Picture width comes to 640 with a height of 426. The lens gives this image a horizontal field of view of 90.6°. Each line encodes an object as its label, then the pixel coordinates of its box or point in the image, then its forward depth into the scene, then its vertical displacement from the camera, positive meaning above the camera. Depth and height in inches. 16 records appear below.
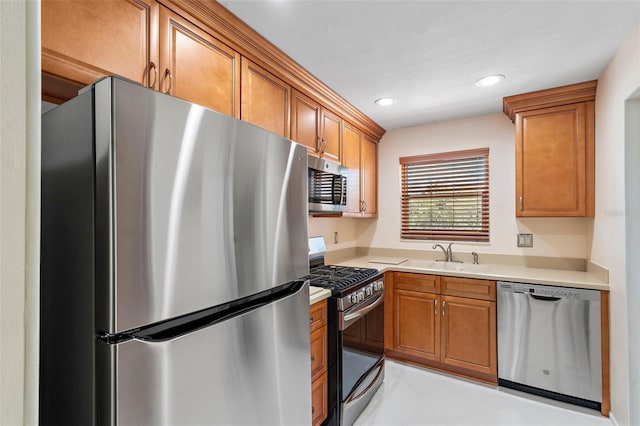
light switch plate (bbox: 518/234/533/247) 112.9 -9.8
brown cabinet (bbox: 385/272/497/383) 99.6 -36.8
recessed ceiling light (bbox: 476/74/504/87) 87.7 +37.8
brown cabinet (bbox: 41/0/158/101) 40.0 +24.4
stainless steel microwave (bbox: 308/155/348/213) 82.6 +7.8
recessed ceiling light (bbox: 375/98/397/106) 104.1 +37.4
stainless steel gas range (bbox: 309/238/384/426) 76.4 -33.2
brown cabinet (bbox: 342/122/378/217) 114.6 +16.7
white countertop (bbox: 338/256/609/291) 88.7 -19.2
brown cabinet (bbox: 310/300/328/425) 70.6 -34.2
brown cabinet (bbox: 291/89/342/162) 85.9 +25.9
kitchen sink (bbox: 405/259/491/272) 107.9 -19.4
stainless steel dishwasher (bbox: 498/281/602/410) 85.5 -36.9
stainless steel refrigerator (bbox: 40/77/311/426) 28.5 -5.1
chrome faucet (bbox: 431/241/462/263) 125.0 -15.9
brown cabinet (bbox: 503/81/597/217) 95.2 +19.5
